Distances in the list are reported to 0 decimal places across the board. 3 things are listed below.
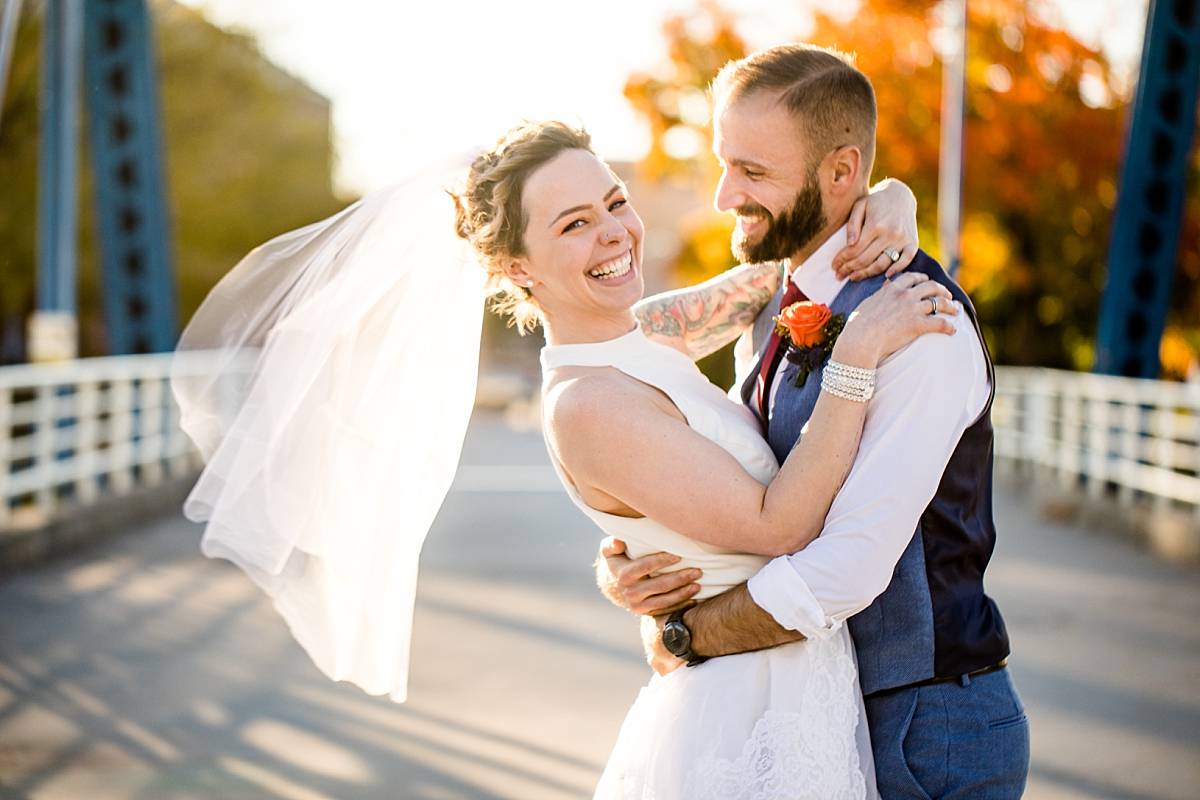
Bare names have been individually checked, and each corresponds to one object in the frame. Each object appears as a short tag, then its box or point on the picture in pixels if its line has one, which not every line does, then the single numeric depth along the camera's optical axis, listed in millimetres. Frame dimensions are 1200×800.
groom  2875
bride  3004
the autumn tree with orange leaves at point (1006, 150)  23031
